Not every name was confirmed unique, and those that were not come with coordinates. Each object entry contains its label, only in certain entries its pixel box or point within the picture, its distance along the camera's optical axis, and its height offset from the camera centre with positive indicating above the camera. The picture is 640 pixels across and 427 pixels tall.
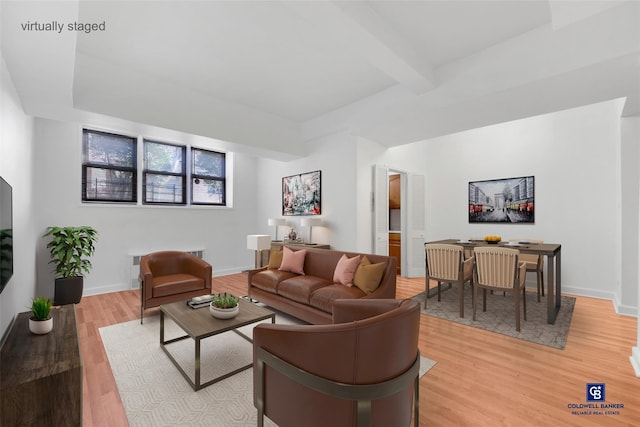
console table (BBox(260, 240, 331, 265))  5.27 -0.60
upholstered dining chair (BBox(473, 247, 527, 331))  3.25 -0.68
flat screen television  1.92 -0.15
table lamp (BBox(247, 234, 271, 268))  4.98 -0.50
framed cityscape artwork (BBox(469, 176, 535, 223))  5.04 +0.32
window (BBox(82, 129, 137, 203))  4.80 +0.83
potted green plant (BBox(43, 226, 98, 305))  3.95 -0.68
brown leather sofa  3.06 -0.88
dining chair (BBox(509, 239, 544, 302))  4.11 -0.72
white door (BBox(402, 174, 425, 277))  5.97 -0.37
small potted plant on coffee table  2.43 -0.84
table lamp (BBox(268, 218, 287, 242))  6.05 -0.16
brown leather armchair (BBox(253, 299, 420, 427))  1.22 -0.74
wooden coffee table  2.16 -0.94
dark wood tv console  1.43 -0.93
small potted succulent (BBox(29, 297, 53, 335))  2.01 -0.79
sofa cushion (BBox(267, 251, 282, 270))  4.24 -0.71
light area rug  1.86 -1.36
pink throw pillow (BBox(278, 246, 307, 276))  3.97 -0.68
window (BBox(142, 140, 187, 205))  5.46 +0.82
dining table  3.32 -0.47
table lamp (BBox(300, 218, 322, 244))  5.21 -0.13
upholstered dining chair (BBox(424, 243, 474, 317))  3.72 -0.69
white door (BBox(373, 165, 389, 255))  5.16 +0.11
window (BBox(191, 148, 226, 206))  6.16 +0.85
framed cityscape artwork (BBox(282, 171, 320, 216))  5.55 +0.45
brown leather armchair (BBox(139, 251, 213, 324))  3.47 -0.91
